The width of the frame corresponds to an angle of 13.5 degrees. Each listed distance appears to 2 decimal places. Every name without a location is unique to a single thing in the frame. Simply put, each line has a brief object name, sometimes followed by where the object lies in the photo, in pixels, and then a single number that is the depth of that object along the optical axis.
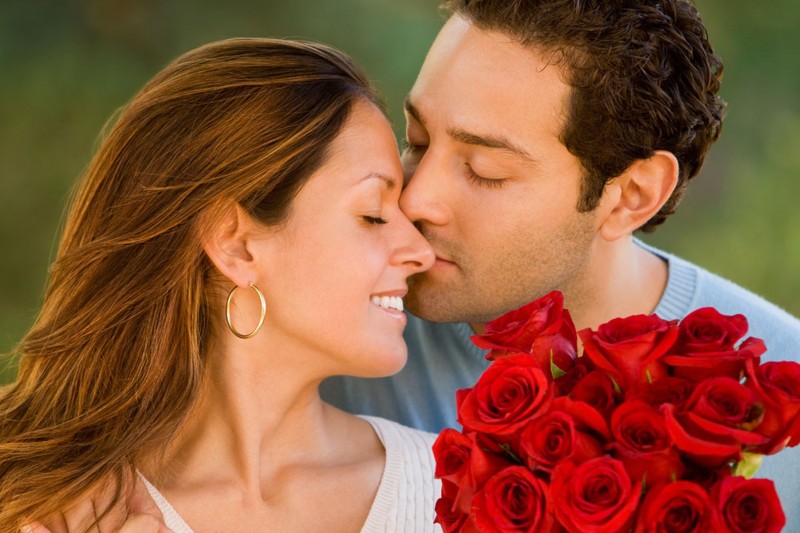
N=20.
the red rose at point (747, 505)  1.79
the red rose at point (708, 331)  1.83
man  2.08
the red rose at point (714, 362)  1.82
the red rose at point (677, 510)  1.79
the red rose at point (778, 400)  1.80
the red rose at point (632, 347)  1.82
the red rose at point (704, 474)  1.81
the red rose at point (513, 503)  1.81
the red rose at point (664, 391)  1.82
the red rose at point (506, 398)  1.83
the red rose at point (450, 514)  1.85
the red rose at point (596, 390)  1.83
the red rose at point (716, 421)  1.80
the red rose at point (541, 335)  1.85
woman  1.99
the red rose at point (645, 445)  1.80
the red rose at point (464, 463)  1.84
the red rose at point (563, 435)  1.82
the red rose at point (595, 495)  1.79
